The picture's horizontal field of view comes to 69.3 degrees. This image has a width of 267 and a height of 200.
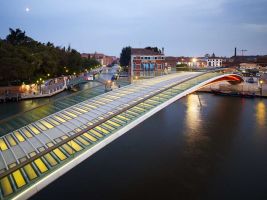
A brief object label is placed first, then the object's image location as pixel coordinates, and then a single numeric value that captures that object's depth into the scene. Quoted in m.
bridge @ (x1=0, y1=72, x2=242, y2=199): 6.08
